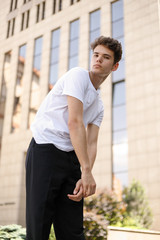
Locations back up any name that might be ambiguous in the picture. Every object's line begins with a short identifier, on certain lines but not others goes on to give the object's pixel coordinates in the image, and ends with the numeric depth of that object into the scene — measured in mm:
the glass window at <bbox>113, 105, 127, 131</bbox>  16844
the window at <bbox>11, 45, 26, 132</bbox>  20672
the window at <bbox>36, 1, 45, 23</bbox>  23188
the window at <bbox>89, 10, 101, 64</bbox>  19550
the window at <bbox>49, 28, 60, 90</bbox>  20266
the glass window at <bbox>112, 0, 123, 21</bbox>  19047
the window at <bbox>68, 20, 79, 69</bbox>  19812
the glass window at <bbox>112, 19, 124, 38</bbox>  18623
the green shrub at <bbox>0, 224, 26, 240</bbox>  4402
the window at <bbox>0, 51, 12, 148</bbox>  21952
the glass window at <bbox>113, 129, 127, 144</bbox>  16453
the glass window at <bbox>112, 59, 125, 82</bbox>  17797
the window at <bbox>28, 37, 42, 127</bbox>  20250
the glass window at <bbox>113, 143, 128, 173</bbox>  16028
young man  1486
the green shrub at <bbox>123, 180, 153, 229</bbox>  13289
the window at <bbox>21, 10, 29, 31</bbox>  23828
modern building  15938
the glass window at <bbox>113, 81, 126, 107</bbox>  17328
